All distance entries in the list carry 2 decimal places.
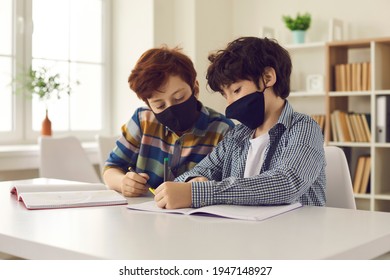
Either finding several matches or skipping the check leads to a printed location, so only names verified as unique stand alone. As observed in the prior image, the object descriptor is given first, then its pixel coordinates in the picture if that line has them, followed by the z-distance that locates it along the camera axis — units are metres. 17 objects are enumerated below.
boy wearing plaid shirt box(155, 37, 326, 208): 1.39
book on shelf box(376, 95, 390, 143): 3.91
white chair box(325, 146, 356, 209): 1.70
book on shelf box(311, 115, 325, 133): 4.25
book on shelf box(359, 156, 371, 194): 4.02
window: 4.02
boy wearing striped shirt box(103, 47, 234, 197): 1.87
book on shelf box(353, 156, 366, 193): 4.05
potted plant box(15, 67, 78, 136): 3.93
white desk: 0.97
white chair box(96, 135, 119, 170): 3.13
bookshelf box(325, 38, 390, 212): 3.96
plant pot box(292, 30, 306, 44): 4.40
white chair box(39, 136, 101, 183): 2.97
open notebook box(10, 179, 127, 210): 1.52
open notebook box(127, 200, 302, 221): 1.27
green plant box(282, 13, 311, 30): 4.36
